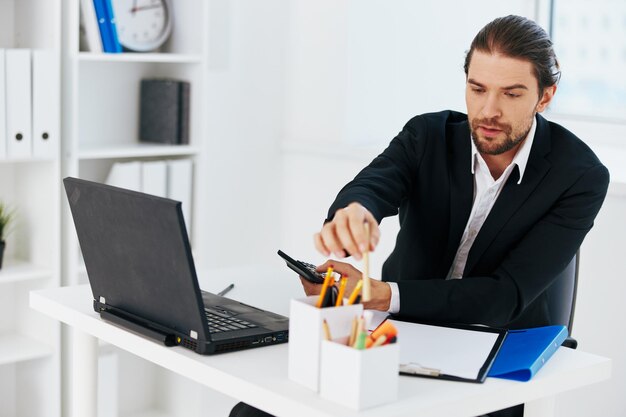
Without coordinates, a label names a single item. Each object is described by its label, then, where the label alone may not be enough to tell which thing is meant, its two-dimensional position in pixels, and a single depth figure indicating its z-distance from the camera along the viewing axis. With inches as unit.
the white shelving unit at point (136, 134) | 170.8
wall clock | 168.2
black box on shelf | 172.6
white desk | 97.8
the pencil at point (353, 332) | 97.5
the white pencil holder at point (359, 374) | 95.2
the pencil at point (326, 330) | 97.4
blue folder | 103.4
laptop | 103.3
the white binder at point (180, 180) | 171.5
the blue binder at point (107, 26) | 163.0
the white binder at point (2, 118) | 154.1
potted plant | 160.1
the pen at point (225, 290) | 121.4
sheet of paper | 104.0
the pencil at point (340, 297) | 99.2
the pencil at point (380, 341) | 96.2
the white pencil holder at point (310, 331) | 97.7
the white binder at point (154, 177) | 168.9
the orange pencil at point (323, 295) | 98.8
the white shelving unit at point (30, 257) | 160.1
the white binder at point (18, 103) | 155.0
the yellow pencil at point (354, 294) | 99.8
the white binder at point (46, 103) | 157.0
